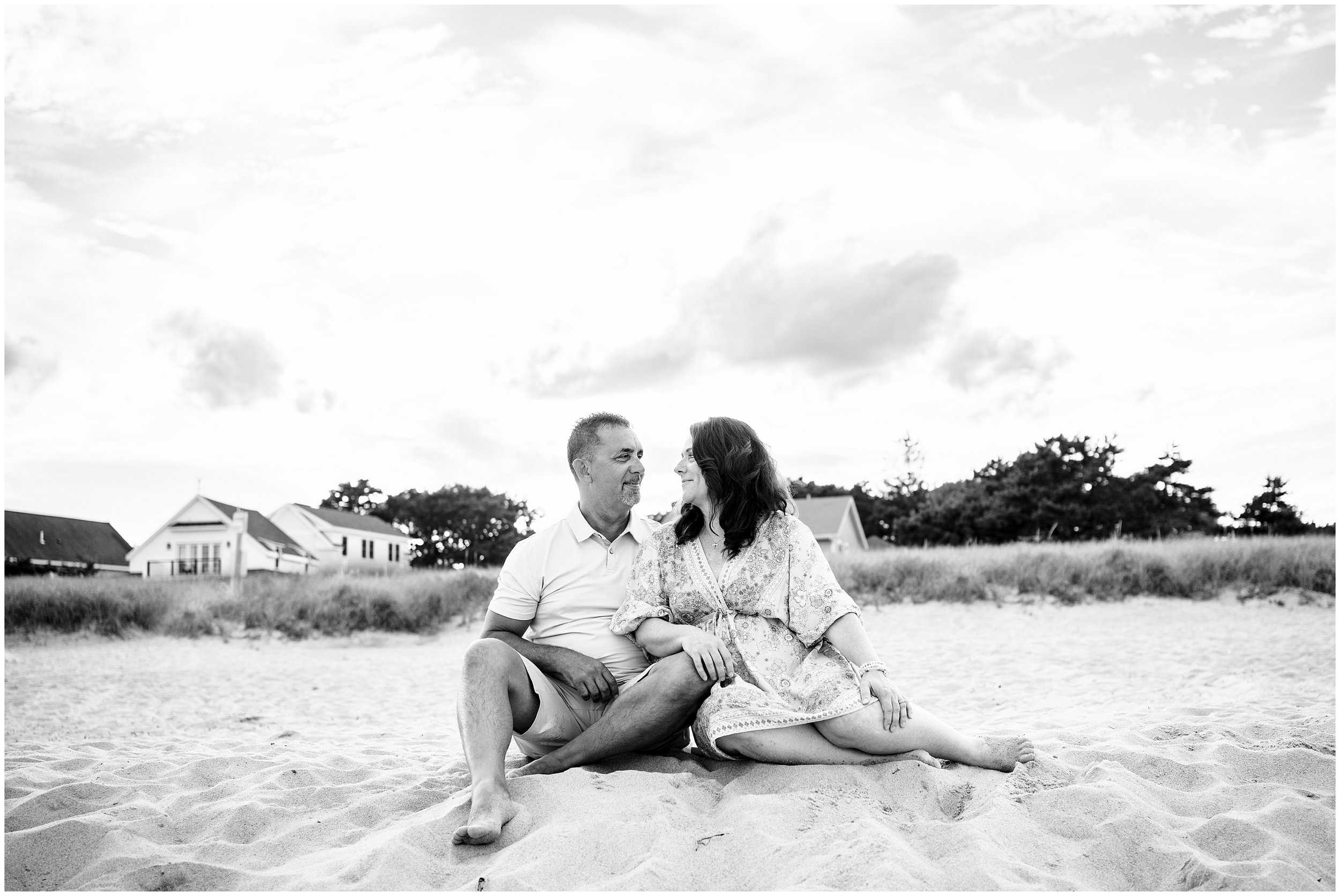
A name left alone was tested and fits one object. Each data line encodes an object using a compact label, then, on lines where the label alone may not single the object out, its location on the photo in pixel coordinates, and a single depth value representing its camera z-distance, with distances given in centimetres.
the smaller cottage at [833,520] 3244
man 339
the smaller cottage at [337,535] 3906
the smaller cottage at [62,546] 3000
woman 342
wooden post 1519
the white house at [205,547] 3328
